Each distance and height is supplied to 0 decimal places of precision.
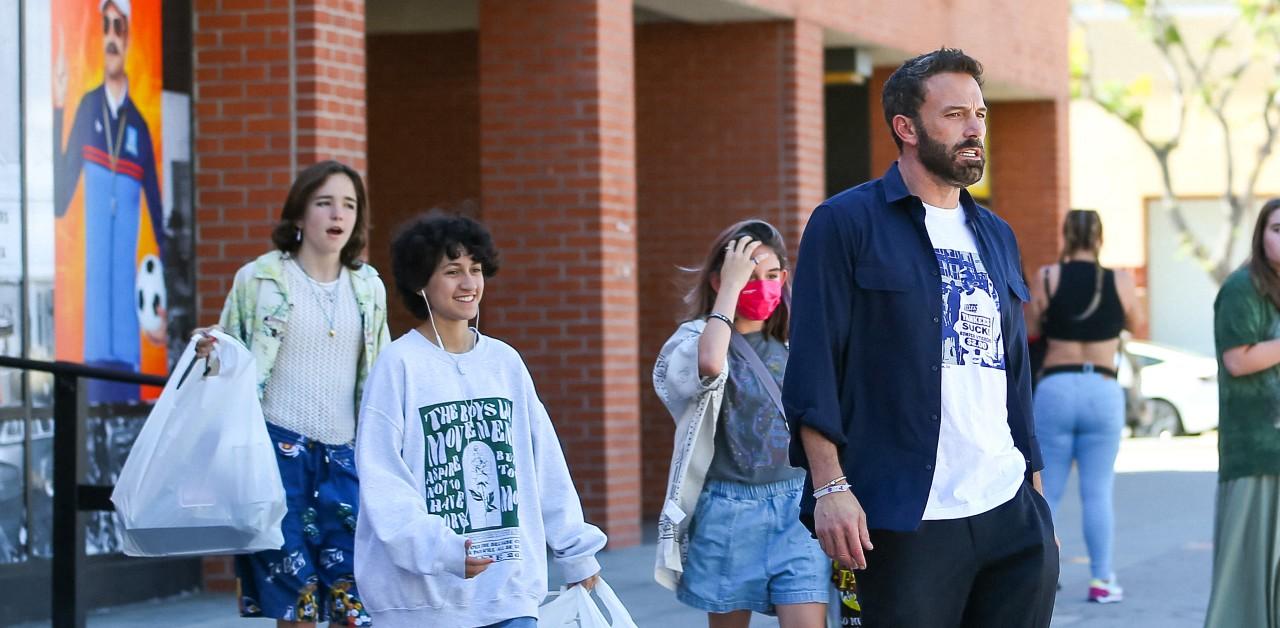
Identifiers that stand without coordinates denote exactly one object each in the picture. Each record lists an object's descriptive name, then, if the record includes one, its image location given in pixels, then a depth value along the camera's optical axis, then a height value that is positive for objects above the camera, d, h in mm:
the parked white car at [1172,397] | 27016 -1107
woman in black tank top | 10109 -313
